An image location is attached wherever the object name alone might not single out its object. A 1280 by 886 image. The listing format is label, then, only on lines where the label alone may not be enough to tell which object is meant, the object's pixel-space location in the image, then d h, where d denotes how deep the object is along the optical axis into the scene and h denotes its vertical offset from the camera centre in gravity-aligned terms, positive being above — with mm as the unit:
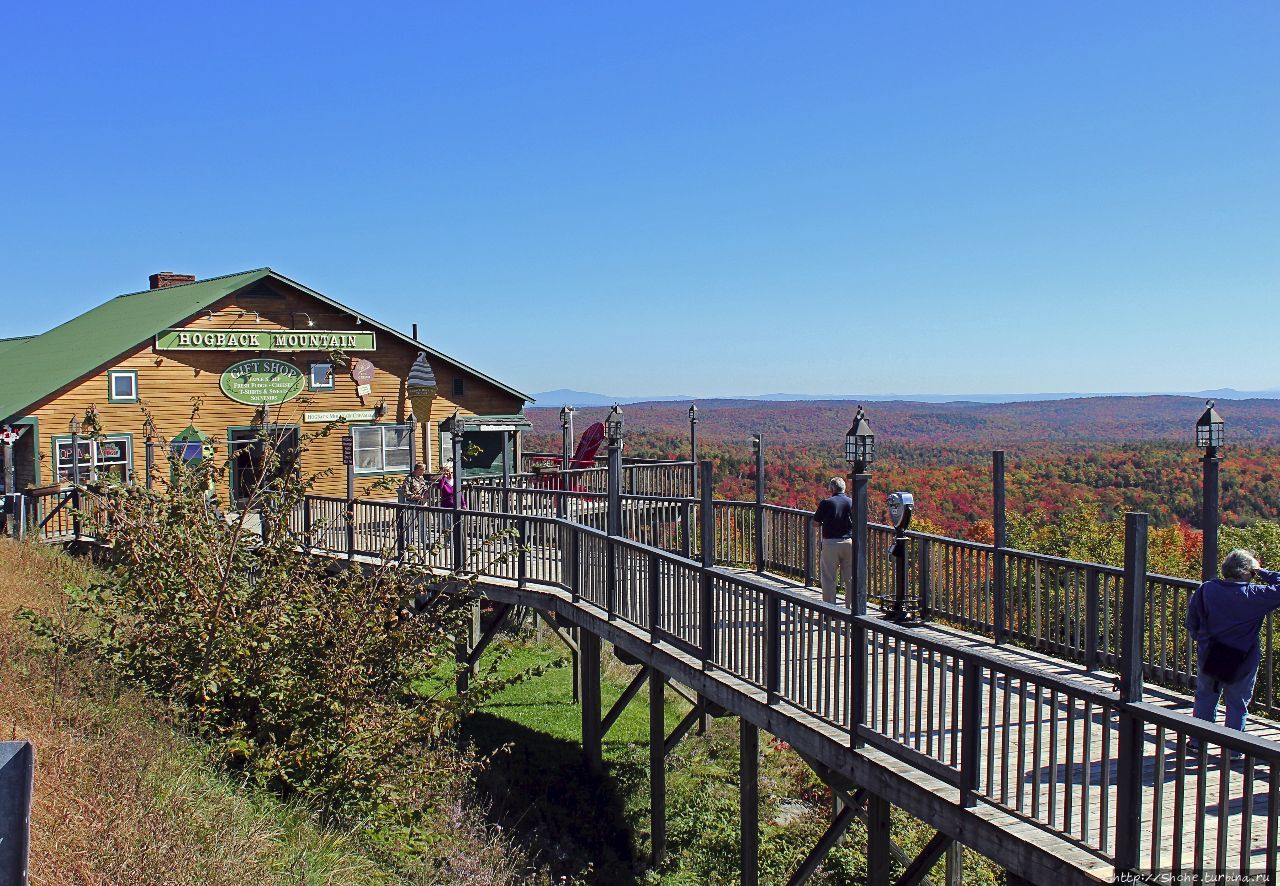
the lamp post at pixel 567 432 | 20709 -512
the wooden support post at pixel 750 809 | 9656 -3670
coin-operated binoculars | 10766 -1479
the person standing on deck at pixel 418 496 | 14258 -1295
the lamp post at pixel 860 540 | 6930 -879
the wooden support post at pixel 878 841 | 7664 -3203
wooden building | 21266 +568
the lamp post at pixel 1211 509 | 7246 -734
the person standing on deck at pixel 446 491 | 15992 -1256
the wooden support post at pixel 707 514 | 8930 -907
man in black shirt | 11117 -1354
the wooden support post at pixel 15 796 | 3297 -1200
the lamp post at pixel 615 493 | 11094 -912
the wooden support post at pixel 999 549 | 9891 -1355
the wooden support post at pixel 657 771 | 11484 -4060
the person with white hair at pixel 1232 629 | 6492 -1404
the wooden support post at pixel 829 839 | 8797 -3597
